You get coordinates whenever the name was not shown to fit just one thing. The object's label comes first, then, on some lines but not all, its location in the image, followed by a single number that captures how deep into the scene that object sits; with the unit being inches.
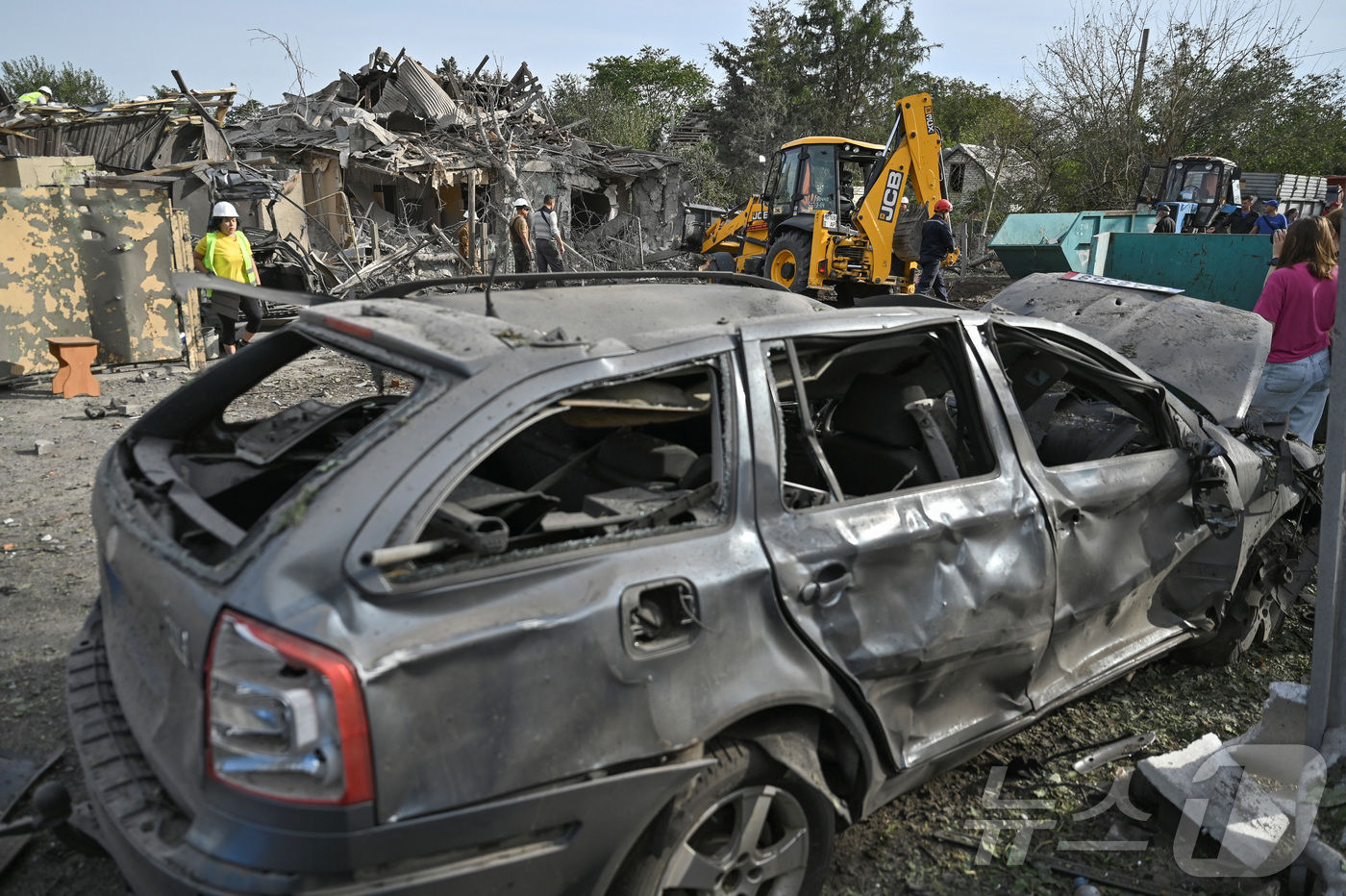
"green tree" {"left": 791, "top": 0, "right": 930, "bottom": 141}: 1471.5
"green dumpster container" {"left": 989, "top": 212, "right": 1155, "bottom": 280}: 479.8
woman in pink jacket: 196.2
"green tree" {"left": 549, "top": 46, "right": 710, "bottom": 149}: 1166.3
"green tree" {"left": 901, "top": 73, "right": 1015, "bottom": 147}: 1558.8
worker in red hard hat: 468.5
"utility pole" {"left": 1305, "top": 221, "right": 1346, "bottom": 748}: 96.7
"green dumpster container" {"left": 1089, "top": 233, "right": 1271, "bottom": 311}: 377.7
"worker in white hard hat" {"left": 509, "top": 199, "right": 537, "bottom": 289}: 489.4
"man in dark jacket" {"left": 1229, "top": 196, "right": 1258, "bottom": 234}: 608.1
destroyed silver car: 60.8
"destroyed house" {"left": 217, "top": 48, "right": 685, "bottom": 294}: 593.3
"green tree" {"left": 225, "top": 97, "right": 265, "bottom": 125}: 928.9
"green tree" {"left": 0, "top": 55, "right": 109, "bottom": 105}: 1782.7
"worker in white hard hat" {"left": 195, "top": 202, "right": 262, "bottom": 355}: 338.3
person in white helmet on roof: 513.8
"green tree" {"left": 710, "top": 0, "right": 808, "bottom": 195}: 1456.7
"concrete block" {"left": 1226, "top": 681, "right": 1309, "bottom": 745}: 108.0
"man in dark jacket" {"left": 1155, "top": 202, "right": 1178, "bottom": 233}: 596.1
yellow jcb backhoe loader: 486.6
